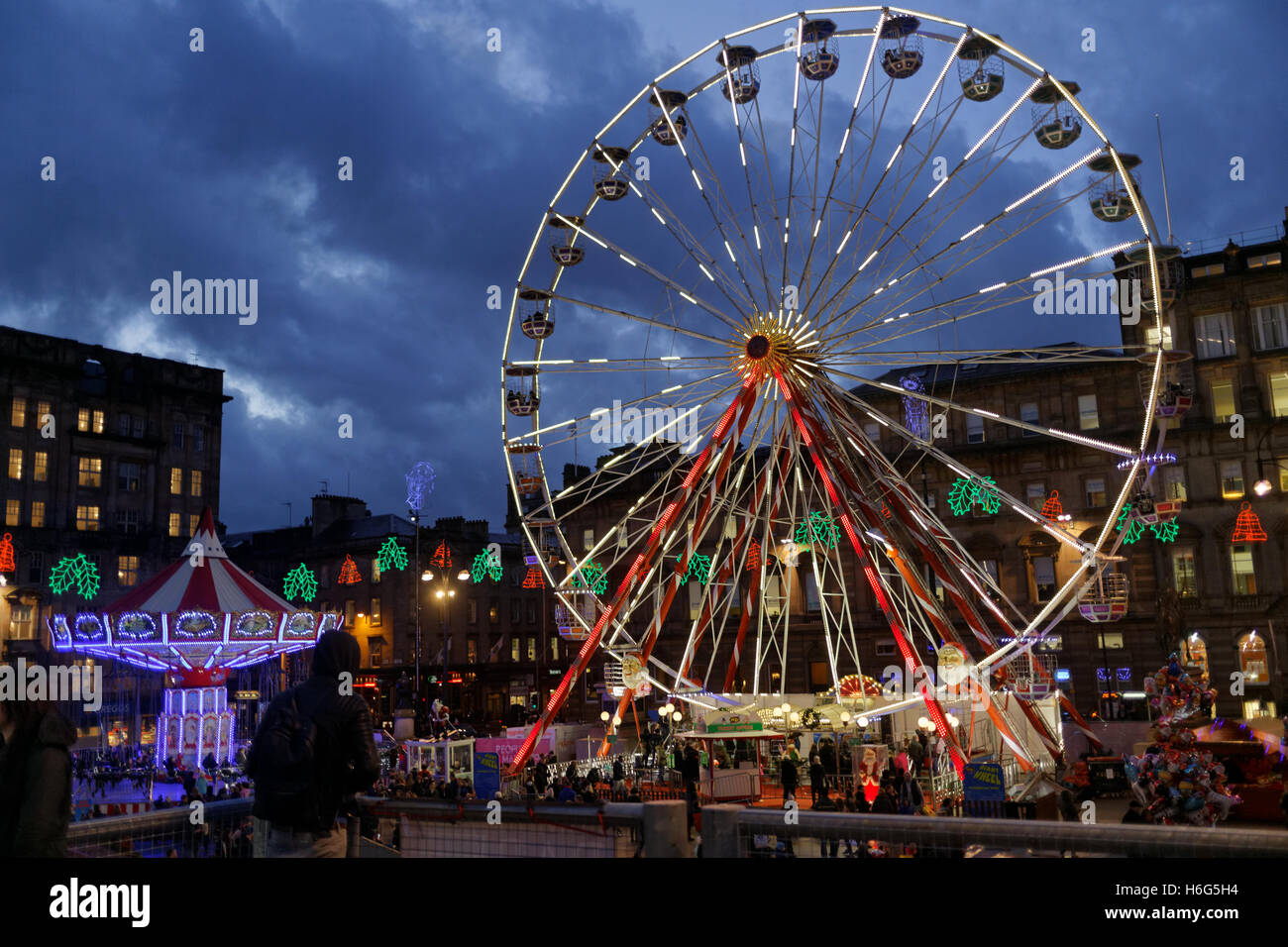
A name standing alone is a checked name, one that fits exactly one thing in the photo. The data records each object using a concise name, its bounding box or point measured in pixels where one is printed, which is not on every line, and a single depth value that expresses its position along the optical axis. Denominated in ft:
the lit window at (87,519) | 240.73
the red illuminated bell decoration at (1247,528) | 143.33
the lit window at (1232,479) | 166.40
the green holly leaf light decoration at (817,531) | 178.60
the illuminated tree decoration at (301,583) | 224.74
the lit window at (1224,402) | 168.76
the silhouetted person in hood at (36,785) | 19.72
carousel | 146.41
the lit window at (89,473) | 242.78
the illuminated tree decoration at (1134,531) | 157.38
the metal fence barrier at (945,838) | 16.89
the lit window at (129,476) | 249.22
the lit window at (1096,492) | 178.81
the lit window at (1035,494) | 182.29
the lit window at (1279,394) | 164.55
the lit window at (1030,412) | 183.62
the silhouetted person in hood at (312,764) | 20.48
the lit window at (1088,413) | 179.83
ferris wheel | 90.48
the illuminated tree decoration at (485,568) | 206.28
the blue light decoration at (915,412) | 111.24
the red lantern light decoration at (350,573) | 200.44
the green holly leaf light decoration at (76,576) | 213.66
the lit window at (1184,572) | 166.61
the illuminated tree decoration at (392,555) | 216.54
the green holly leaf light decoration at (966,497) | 164.76
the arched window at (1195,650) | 121.39
